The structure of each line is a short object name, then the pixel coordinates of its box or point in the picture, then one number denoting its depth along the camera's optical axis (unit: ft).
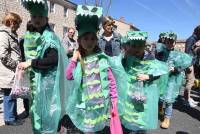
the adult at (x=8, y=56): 7.26
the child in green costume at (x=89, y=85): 4.59
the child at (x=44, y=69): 4.54
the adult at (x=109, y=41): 8.88
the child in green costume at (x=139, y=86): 5.38
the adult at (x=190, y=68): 10.14
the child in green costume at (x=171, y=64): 7.98
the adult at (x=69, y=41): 10.70
